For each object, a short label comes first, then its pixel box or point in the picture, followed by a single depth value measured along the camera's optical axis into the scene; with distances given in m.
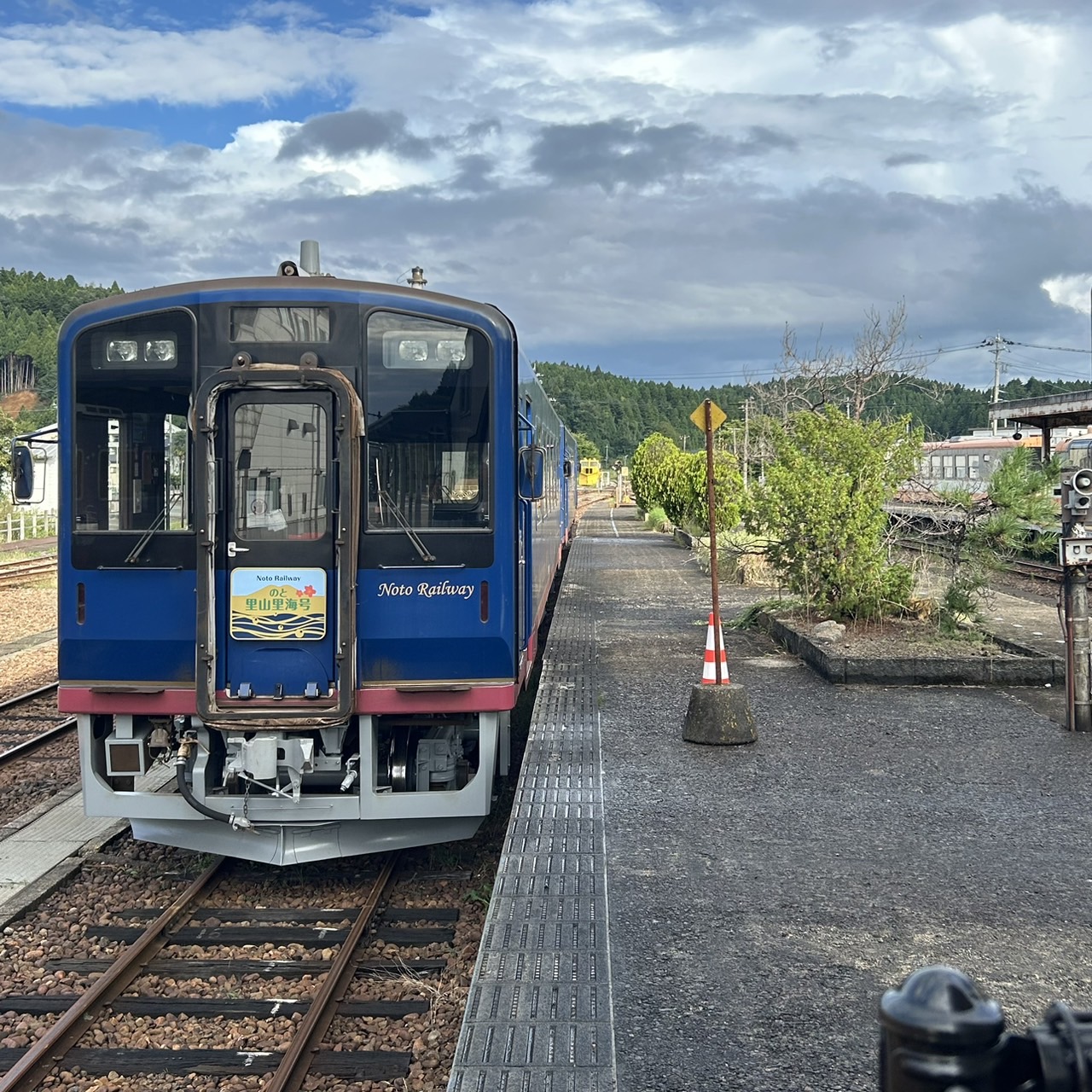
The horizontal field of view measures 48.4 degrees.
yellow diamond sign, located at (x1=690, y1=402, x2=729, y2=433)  8.94
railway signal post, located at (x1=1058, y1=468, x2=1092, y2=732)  8.55
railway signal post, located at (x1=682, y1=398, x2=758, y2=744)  8.40
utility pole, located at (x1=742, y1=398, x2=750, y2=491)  30.83
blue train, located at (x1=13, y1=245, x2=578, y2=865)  6.33
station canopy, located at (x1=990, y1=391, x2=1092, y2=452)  21.61
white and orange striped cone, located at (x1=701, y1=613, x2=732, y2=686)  8.51
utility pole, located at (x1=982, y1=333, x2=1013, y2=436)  65.64
